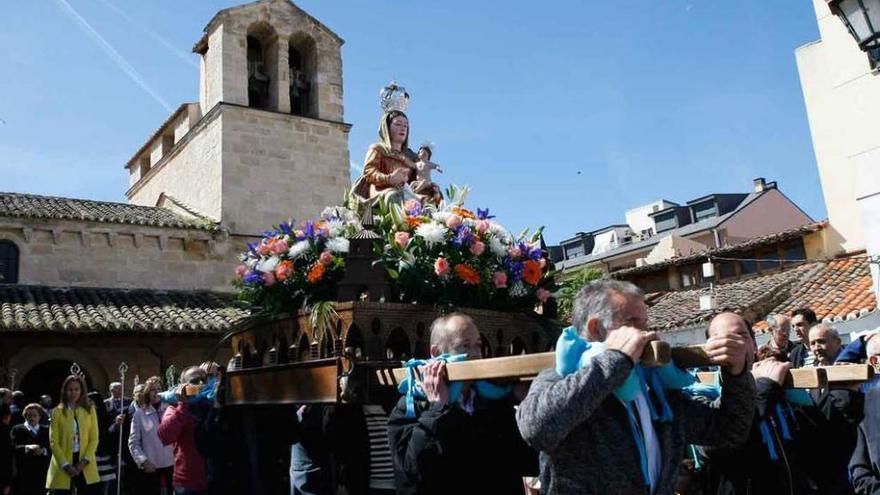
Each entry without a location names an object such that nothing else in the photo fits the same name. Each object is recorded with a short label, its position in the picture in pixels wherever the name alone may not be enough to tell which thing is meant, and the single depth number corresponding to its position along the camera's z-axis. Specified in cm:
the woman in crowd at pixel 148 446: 889
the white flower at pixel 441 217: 465
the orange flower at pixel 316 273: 447
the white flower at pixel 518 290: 471
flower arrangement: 441
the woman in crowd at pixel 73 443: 802
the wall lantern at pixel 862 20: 456
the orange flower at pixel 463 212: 486
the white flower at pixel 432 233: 444
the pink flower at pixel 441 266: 429
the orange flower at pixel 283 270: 457
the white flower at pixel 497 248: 470
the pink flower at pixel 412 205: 493
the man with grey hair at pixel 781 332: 552
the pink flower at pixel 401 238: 441
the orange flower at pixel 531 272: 473
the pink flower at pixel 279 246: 479
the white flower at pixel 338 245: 453
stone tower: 2202
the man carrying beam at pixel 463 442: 321
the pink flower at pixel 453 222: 459
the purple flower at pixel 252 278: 477
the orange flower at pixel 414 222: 464
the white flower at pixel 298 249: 469
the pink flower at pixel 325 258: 452
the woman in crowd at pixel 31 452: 918
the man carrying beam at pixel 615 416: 217
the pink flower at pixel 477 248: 455
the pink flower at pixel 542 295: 481
